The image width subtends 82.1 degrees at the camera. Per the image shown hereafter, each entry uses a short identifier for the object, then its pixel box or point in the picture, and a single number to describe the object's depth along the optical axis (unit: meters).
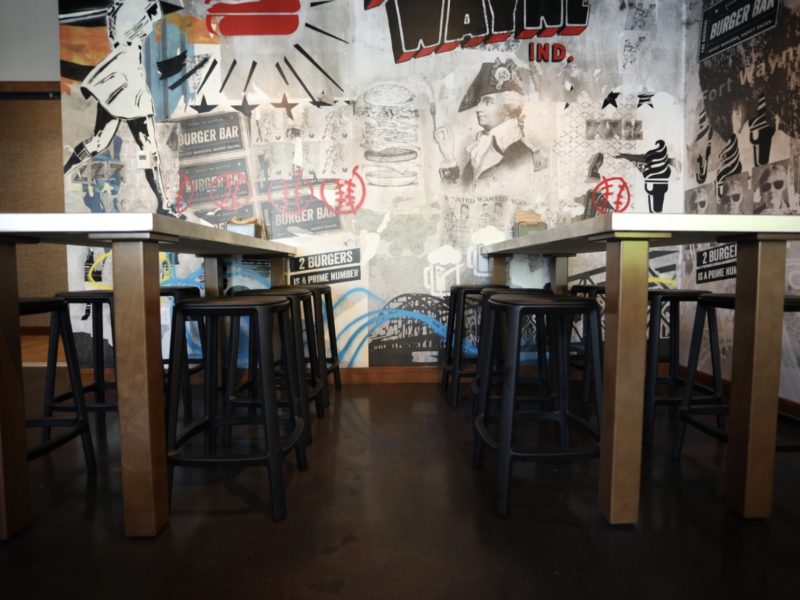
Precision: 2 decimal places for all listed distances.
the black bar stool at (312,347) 2.28
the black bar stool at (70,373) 1.65
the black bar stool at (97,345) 2.22
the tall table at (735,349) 1.37
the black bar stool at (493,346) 1.77
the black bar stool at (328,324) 2.68
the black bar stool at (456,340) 2.77
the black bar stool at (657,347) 2.12
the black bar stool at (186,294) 2.58
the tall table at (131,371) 1.34
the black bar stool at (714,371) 1.73
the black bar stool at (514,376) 1.52
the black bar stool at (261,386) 1.49
